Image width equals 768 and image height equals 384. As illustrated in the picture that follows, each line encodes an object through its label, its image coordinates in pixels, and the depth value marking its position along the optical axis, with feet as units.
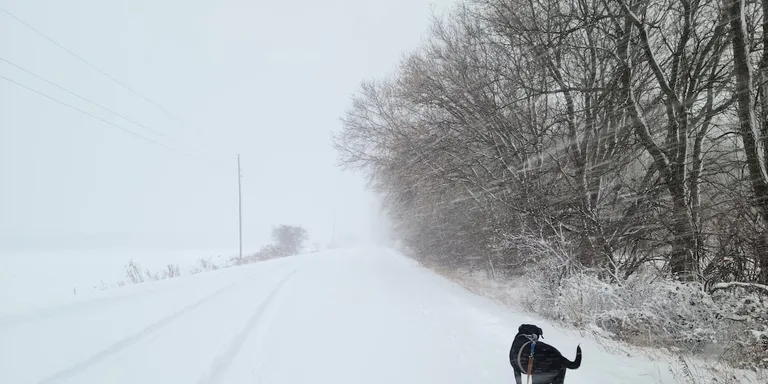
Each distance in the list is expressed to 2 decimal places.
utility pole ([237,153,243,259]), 102.53
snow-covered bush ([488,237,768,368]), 14.20
